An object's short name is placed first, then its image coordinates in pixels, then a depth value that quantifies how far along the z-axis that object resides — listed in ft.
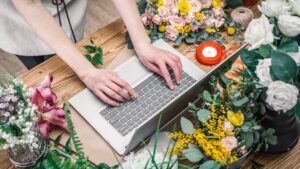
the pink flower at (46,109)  4.53
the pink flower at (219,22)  5.35
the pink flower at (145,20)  5.49
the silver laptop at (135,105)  4.27
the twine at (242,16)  5.47
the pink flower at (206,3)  5.29
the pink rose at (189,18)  5.23
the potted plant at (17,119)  3.86
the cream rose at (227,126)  3.97
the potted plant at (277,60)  3.64
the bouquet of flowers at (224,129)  3.92
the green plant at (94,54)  5.24
